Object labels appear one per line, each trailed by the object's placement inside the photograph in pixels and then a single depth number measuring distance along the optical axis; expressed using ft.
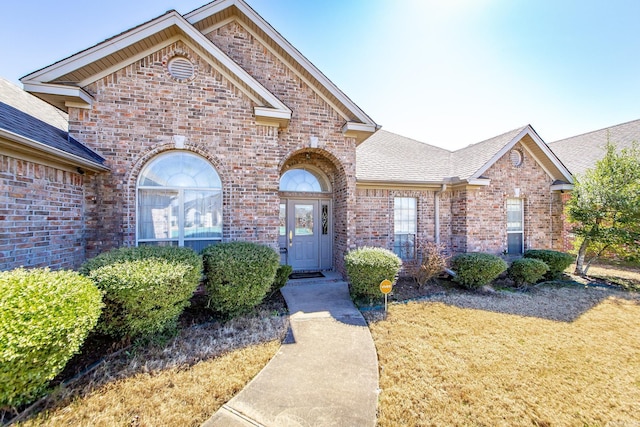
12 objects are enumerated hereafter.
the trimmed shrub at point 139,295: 11.69
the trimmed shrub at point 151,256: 12.98
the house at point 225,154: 17.79
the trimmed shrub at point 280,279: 20.25
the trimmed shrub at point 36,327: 7.64
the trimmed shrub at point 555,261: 26.78
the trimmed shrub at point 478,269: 22.99
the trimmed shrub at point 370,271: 18.49
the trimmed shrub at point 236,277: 15.51
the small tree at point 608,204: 25.81
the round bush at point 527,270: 24.50
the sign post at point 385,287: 17.29
